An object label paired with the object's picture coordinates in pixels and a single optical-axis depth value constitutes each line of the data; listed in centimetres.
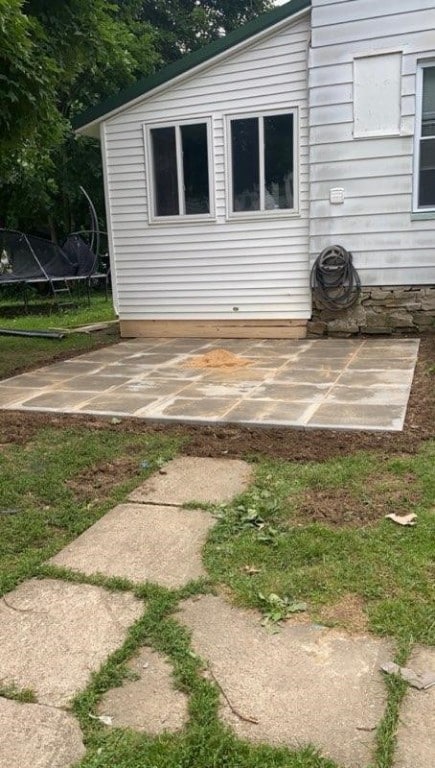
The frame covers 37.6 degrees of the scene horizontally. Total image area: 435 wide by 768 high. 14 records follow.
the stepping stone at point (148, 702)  158
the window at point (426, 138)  664
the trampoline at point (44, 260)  1169
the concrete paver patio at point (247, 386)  419
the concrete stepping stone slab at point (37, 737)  146
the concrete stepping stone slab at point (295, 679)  152
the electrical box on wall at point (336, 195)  710
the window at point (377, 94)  668
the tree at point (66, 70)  531
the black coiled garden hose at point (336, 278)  718
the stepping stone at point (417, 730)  144
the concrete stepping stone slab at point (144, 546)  233
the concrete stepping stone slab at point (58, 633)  175
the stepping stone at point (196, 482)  299
